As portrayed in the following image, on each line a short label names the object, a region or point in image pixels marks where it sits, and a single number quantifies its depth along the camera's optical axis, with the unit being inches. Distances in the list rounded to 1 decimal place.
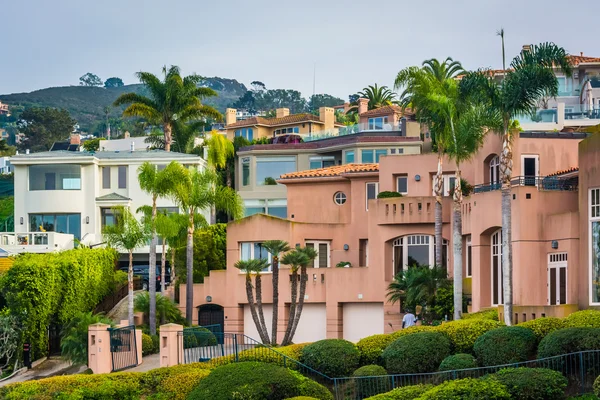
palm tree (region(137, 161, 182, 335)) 2044.8
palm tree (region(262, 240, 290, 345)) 1918.1
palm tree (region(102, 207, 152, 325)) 2006.6
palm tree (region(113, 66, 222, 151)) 2866.6
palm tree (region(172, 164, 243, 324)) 2085.4
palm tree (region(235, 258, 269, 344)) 1925.4
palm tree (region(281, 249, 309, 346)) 1914.4
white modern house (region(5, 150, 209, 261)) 2736.2
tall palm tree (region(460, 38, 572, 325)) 1590.8
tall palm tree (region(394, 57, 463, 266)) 1823.3
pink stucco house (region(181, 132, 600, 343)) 1593.3
